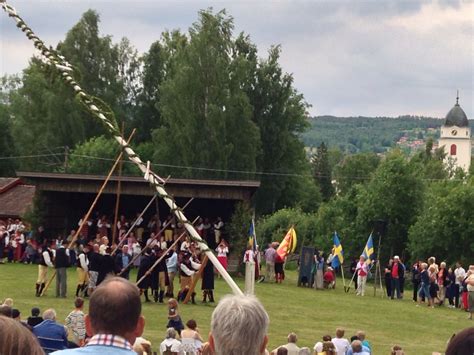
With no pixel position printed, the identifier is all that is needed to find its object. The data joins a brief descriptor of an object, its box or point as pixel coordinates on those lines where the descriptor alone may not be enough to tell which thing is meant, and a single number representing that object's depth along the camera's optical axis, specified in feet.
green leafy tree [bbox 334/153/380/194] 406.91
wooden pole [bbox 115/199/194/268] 88.63
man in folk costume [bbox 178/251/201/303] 88.69
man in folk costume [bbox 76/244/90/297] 84.84
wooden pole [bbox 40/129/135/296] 88.74
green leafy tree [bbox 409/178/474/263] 147.02
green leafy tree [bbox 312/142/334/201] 366.22
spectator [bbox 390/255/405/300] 109.09
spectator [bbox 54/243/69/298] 86.07
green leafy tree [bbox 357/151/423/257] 158.40
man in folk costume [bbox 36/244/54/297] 87.15
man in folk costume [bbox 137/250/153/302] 86.28
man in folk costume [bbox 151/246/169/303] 87.20
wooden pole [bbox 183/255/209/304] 87.86
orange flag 116.37
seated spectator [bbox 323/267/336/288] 116.26
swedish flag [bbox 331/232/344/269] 119.03
